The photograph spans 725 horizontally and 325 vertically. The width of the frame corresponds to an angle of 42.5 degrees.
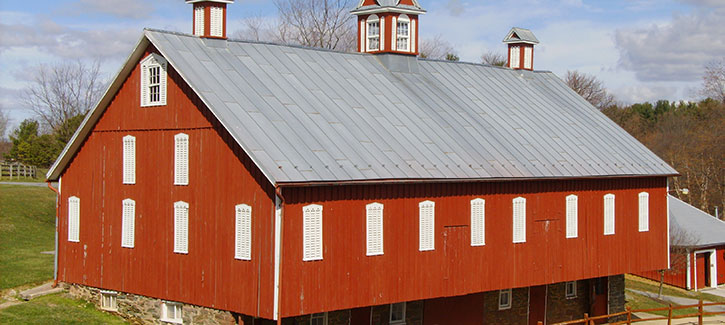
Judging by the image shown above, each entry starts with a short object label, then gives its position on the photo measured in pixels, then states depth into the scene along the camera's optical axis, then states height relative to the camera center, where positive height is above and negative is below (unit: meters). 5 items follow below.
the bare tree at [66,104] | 54.53 +4.43
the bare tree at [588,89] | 89.62 +9.14
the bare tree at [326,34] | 60.97 +9.72
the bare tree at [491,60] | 80.38 +10.93
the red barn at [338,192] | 24.09 -0.31
